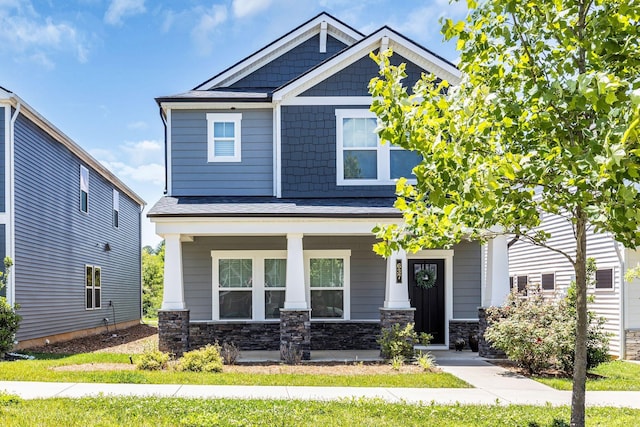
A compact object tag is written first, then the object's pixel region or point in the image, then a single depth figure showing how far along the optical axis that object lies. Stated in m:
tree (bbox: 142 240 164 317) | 31.70
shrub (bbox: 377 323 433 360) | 11.27
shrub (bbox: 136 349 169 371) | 10.12
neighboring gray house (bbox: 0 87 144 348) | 13.16
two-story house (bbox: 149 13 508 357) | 13.09
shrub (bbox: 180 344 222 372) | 10.06
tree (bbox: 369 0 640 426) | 4.00
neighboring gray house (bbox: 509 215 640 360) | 13.07
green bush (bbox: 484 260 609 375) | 10.10
